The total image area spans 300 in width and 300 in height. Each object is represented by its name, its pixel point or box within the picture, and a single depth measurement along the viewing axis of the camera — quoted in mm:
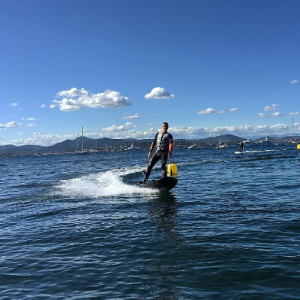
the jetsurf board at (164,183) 15296
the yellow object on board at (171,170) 17528
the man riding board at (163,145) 14806
